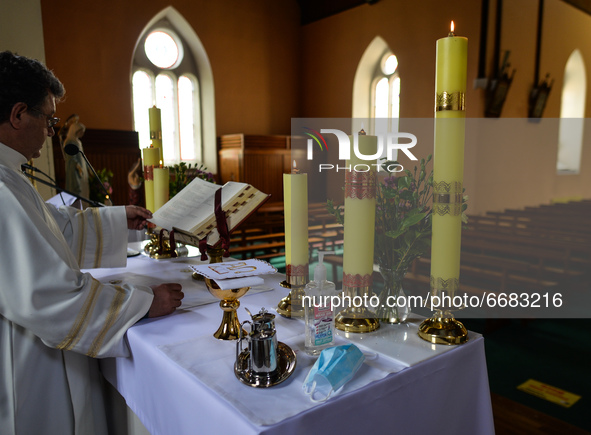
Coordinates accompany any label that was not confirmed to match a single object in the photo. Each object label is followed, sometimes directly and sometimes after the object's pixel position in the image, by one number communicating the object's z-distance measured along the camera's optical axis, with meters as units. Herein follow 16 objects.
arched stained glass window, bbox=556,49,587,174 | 10.46
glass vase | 1.25
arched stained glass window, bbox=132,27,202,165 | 8.87
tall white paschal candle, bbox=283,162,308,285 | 1.26
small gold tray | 0.91
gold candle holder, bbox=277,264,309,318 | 1.29
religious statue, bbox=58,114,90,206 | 3.62
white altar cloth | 0.84
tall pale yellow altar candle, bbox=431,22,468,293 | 1.07
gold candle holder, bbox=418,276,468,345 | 1.12
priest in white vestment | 1.18
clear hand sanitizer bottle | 1.04
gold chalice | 1.11
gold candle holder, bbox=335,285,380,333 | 1.19
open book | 1.52
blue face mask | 0.87
